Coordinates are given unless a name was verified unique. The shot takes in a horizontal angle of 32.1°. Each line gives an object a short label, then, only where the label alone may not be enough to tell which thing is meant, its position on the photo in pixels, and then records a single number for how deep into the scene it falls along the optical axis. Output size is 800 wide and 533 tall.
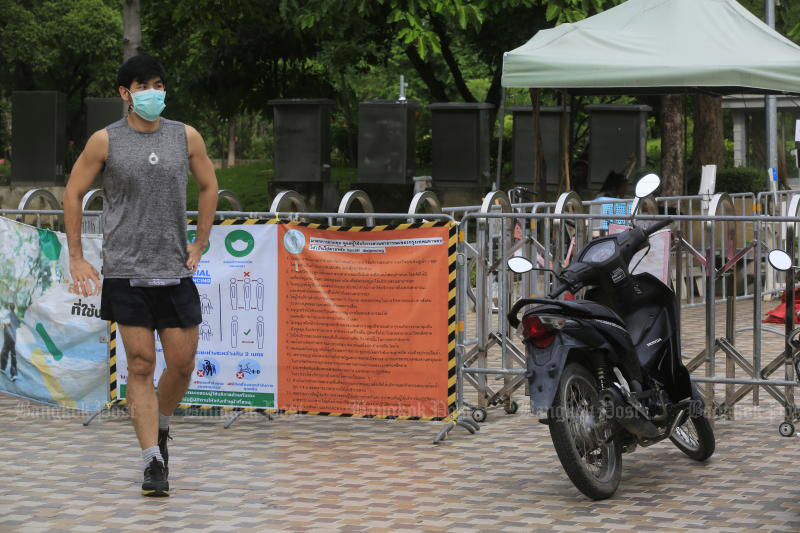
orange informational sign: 7.92
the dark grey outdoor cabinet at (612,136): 23.55
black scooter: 6.34
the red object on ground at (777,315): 13.06
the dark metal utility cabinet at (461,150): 22.20
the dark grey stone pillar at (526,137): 23.89
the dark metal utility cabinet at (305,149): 22.08
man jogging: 6.61
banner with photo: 8.77
